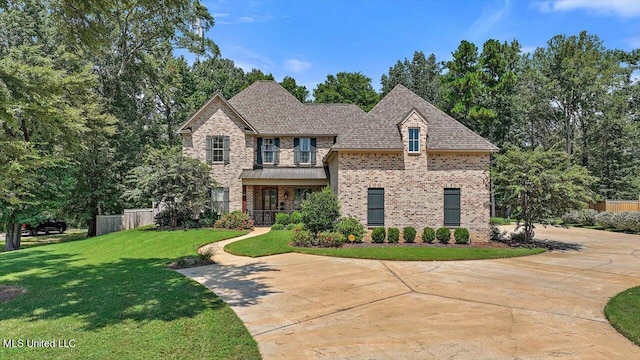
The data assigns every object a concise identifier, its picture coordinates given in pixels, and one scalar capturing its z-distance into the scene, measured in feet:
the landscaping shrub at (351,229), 54.29
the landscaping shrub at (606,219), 83.92
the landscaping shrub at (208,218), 70.74
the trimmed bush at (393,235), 54.60
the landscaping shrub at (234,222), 69.00
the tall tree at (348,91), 157.79
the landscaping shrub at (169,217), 70.79
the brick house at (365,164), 57.88
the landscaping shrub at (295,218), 74.23
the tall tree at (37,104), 26.14
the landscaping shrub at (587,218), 93.20
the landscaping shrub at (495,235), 59.52
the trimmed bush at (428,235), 54.82
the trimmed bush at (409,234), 54.80
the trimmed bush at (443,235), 54.65
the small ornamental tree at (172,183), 67.92
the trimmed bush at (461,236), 54.90
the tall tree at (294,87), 163.02
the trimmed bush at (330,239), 51.01
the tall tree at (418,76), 187.42
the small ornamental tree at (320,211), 53.78
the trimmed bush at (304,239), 51.34
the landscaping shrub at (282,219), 73.29
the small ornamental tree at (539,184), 49.73
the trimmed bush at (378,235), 54.50
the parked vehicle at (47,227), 110.42
